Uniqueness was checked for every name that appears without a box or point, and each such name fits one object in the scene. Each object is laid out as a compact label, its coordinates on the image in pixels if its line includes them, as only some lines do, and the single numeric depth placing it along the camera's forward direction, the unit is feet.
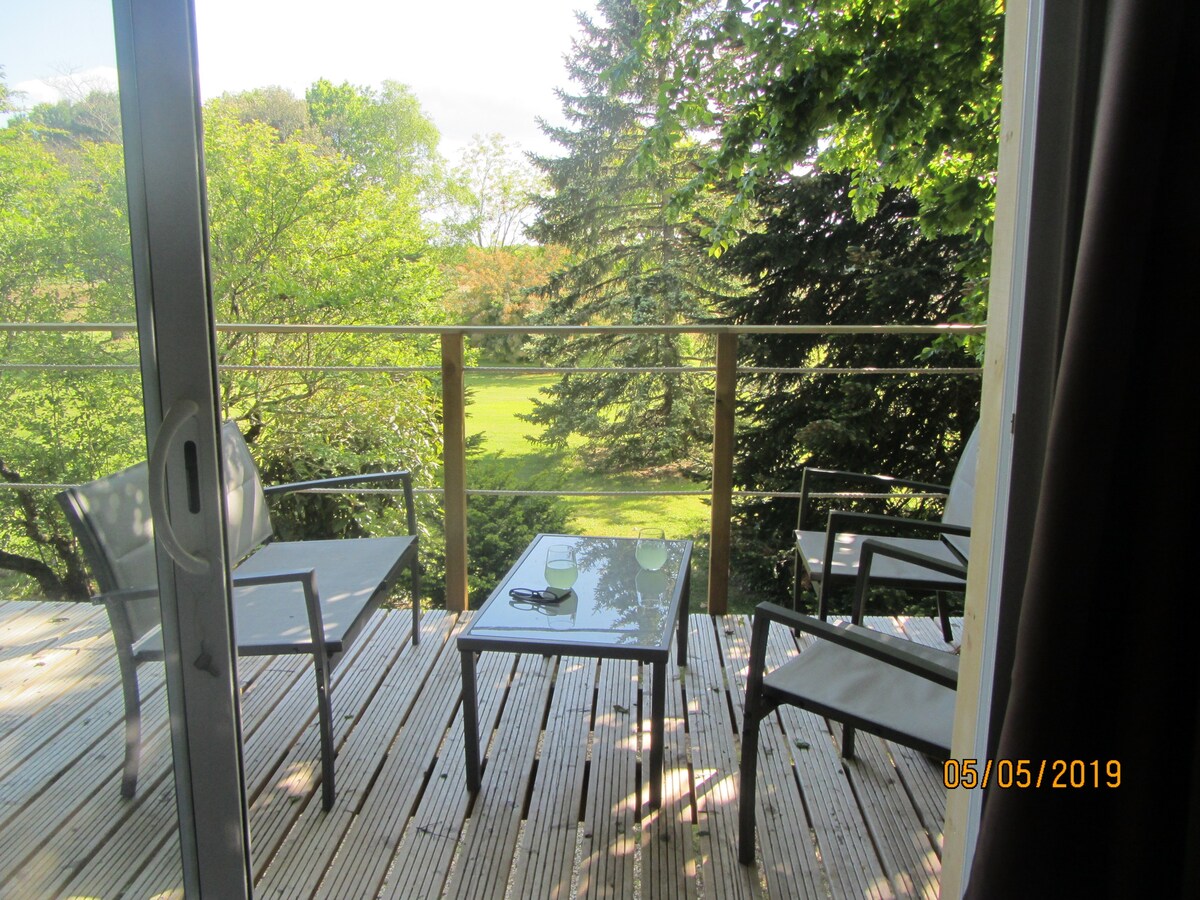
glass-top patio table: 6.15
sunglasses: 7.00
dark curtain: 2.78
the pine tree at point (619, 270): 32.53
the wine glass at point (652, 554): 7.83
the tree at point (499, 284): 40.19
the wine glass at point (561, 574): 7.25
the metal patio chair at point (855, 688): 5.23
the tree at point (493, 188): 46.09
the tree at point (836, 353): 21.88
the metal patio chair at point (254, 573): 3.65
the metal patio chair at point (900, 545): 7.74
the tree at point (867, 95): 9.87
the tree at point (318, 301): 24.57
